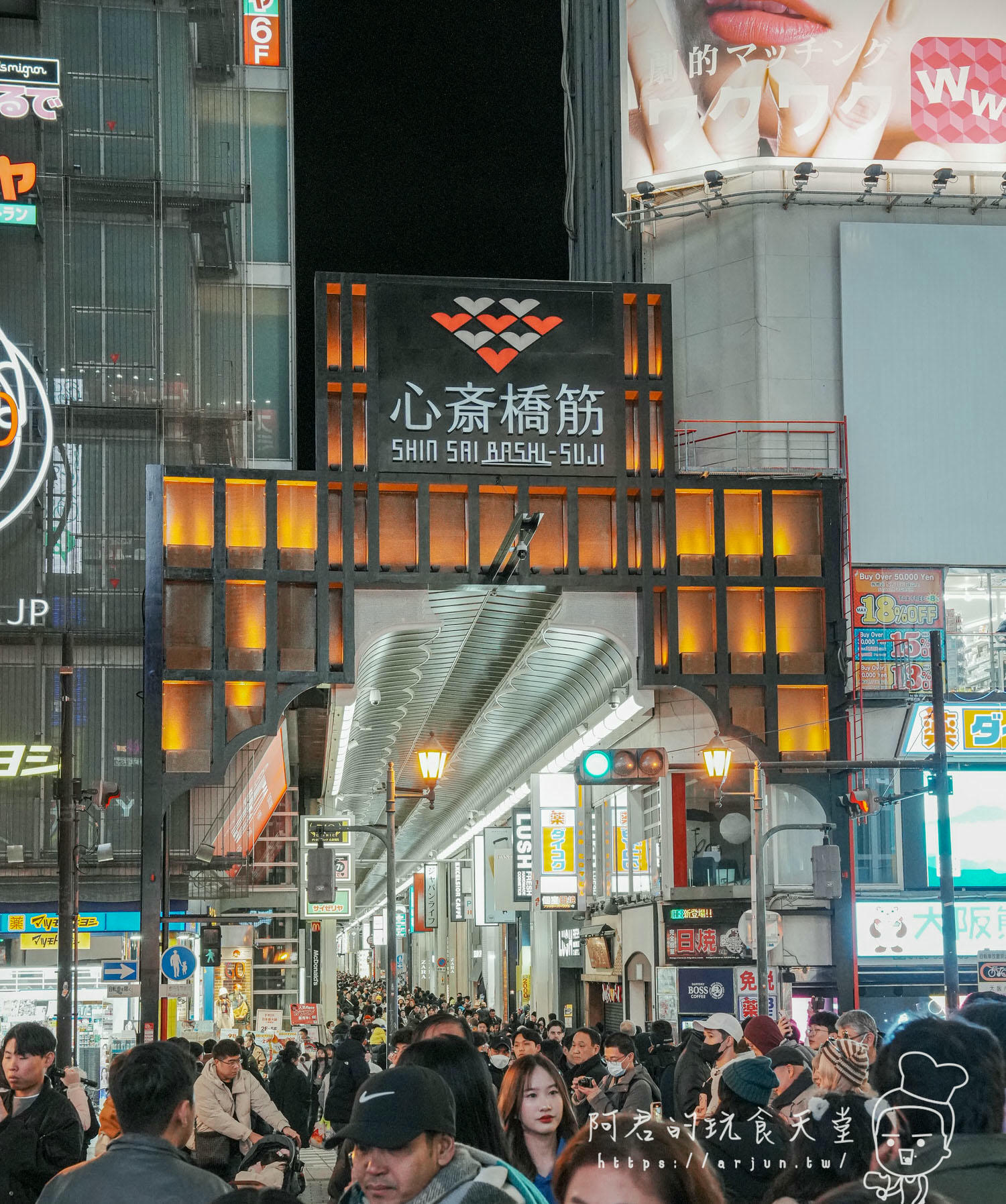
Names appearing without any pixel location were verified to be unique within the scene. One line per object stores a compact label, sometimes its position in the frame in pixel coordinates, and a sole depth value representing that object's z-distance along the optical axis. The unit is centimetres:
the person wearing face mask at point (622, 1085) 1195
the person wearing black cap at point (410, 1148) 451
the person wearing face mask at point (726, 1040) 1242
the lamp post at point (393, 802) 2591
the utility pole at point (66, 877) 2239
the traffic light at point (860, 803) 2808
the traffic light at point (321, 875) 2650
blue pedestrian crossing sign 2730
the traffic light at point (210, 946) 3739
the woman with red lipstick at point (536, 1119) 736
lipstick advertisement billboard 3625
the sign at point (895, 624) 3269
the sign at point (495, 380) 3094
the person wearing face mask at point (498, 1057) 1780
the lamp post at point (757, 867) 2628
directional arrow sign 2978
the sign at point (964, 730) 3256
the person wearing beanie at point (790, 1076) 950
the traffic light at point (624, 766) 2344
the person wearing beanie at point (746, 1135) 659
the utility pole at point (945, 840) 2488
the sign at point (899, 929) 3178
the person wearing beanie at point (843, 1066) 815
